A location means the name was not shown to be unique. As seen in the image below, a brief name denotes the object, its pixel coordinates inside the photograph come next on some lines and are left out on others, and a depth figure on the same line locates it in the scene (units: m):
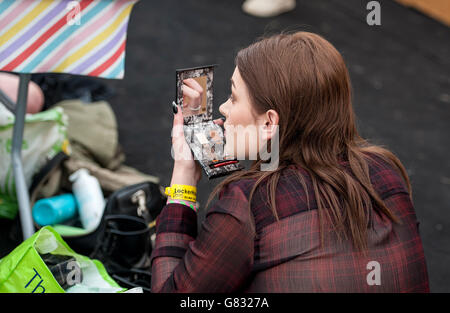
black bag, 4.17
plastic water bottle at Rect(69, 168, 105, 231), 4.24
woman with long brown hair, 3.59
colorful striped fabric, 3.91
